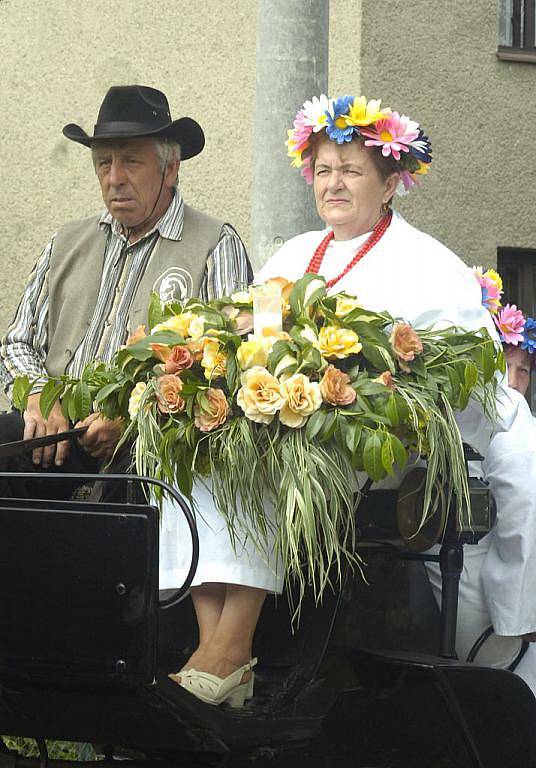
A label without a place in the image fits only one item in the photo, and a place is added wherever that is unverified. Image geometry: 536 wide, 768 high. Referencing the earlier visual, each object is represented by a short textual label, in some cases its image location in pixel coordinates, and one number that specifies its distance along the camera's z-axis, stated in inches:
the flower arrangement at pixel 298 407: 225.0
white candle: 234.4
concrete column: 358.3
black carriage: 205.8
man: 319.6
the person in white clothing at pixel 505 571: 273.1
